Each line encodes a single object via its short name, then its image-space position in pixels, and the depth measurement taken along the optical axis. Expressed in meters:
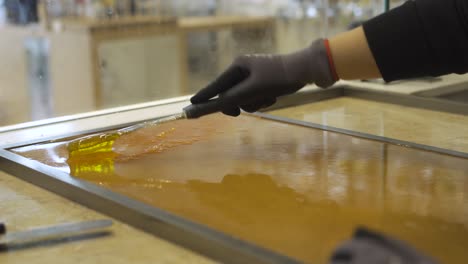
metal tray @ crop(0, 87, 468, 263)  1.21
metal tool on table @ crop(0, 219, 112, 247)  1.29
